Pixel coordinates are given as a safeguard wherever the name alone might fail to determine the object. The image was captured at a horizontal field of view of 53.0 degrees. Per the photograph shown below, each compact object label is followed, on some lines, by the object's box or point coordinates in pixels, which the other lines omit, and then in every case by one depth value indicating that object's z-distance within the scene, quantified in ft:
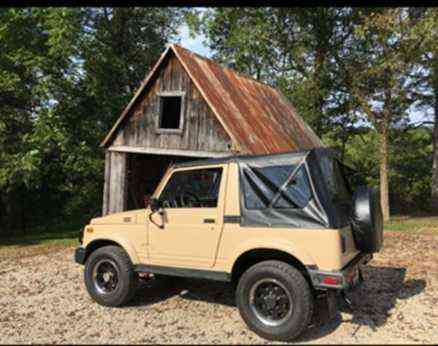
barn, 42.86
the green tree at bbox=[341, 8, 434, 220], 60.29
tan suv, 18.03
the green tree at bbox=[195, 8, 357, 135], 83.51
